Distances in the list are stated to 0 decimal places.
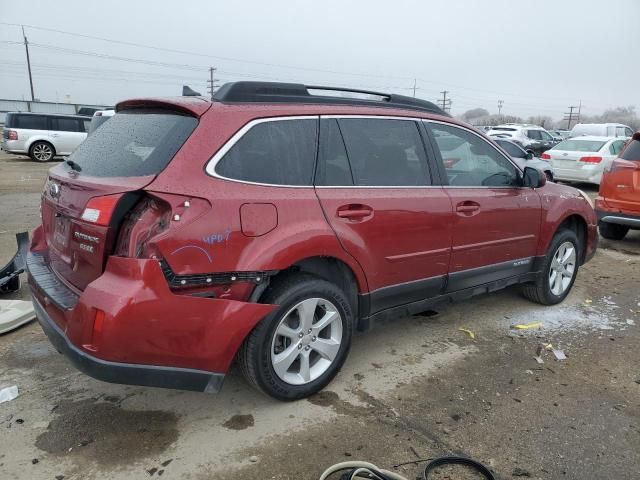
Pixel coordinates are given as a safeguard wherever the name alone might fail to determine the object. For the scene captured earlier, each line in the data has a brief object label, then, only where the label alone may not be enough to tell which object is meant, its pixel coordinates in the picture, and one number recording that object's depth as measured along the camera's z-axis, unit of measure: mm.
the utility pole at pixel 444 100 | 68050
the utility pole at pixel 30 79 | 54125
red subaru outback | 2387
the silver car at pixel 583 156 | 12531
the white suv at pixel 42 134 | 17375
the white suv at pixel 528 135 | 20570
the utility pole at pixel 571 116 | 85281
